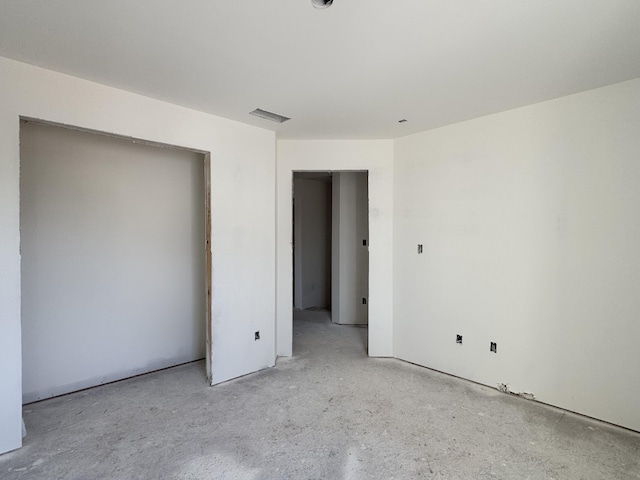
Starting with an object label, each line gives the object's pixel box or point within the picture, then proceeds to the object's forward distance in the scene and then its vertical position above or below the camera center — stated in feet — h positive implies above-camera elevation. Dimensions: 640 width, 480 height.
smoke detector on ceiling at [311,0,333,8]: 4.99 +3.59
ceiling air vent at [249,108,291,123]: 9.84 +3.77
